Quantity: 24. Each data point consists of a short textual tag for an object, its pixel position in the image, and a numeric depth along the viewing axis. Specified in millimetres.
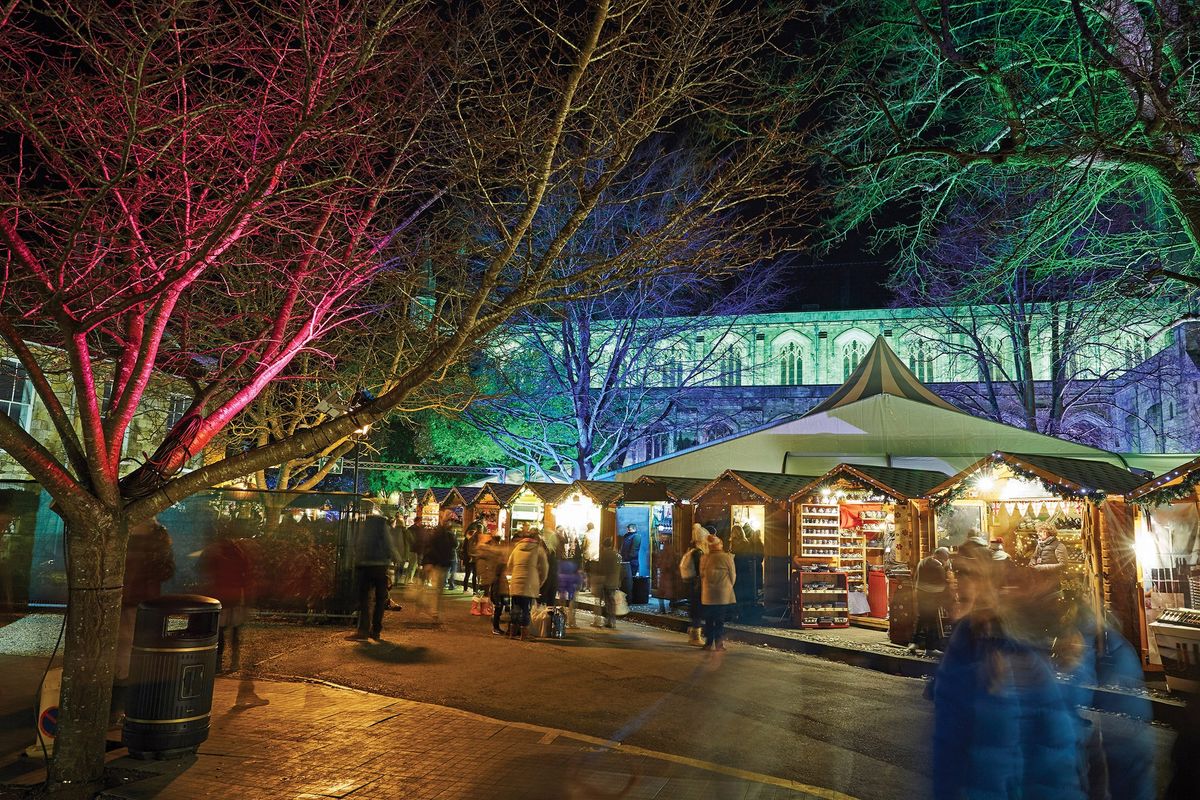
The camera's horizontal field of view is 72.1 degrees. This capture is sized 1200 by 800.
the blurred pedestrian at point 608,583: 15062
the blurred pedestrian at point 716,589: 12125
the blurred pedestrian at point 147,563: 7992
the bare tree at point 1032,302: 11727
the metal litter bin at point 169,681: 5797
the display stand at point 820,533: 16047
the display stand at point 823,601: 15367
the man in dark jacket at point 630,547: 18891
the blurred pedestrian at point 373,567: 11750
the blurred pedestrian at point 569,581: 14672
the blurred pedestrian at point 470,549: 20047
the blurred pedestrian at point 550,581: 13797
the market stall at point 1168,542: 10305
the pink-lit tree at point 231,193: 5523
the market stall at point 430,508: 29469
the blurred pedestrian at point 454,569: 23062
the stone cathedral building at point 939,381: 32406
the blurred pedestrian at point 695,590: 12758
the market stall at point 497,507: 23484
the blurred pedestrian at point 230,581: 8422
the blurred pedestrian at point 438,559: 15359
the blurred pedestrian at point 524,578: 12758
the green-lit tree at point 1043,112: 9367
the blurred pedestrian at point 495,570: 13609
